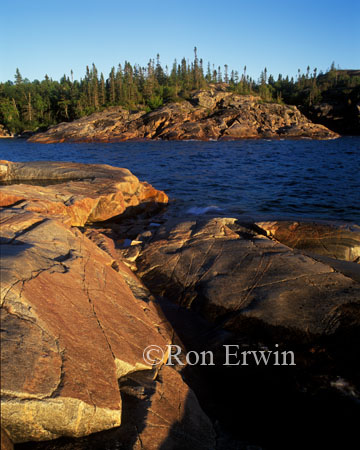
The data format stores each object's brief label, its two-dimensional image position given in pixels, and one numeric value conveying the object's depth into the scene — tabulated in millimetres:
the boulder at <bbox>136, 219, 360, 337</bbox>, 4953
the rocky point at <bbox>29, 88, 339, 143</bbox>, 57412
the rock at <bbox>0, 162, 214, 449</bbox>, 2760
